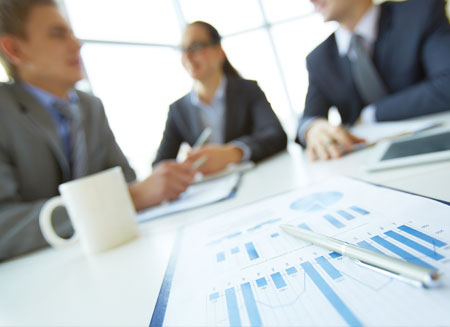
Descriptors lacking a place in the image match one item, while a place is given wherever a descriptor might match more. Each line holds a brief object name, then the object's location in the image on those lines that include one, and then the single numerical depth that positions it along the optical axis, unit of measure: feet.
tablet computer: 1.35
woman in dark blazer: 4.33
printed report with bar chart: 0.54
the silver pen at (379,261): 0.52
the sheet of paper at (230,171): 2.82
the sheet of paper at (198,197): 1.95
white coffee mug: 1.47
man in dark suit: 2.69
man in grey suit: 2.38
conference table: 0.93
